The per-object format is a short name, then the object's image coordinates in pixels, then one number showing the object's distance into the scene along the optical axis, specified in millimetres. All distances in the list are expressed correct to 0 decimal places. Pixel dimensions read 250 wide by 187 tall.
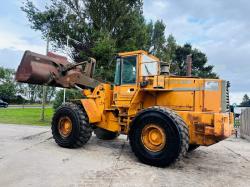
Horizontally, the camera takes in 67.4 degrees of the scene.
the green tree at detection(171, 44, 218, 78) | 19971
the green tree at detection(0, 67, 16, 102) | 37414
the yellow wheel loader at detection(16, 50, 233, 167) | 4434
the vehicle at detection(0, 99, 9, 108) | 27546
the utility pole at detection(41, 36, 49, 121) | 11767
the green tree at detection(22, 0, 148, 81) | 11720
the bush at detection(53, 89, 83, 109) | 11788
